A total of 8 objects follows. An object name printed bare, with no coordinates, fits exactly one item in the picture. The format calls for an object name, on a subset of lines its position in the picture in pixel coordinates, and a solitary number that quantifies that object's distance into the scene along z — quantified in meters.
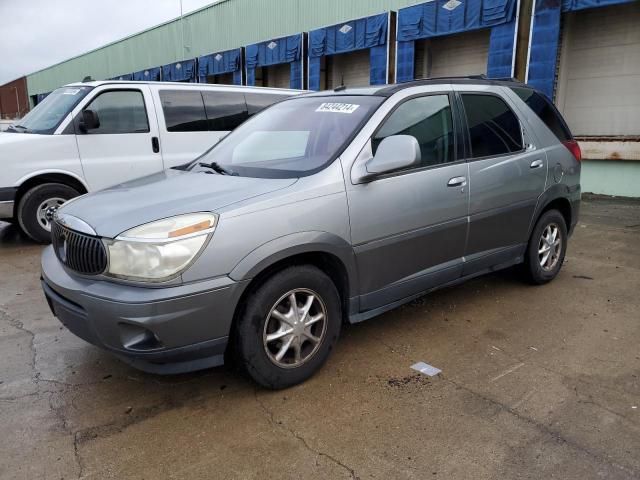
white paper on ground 3.23
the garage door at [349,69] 17.08
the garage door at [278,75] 20.35
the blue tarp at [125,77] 30.60
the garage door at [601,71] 10.78
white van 6.29
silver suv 2.57
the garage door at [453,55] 13.52
